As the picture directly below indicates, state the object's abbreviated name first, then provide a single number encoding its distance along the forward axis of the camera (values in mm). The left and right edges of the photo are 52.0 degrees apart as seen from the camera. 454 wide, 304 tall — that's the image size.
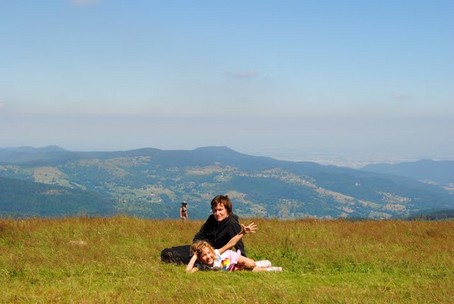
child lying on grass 12422
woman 13062
